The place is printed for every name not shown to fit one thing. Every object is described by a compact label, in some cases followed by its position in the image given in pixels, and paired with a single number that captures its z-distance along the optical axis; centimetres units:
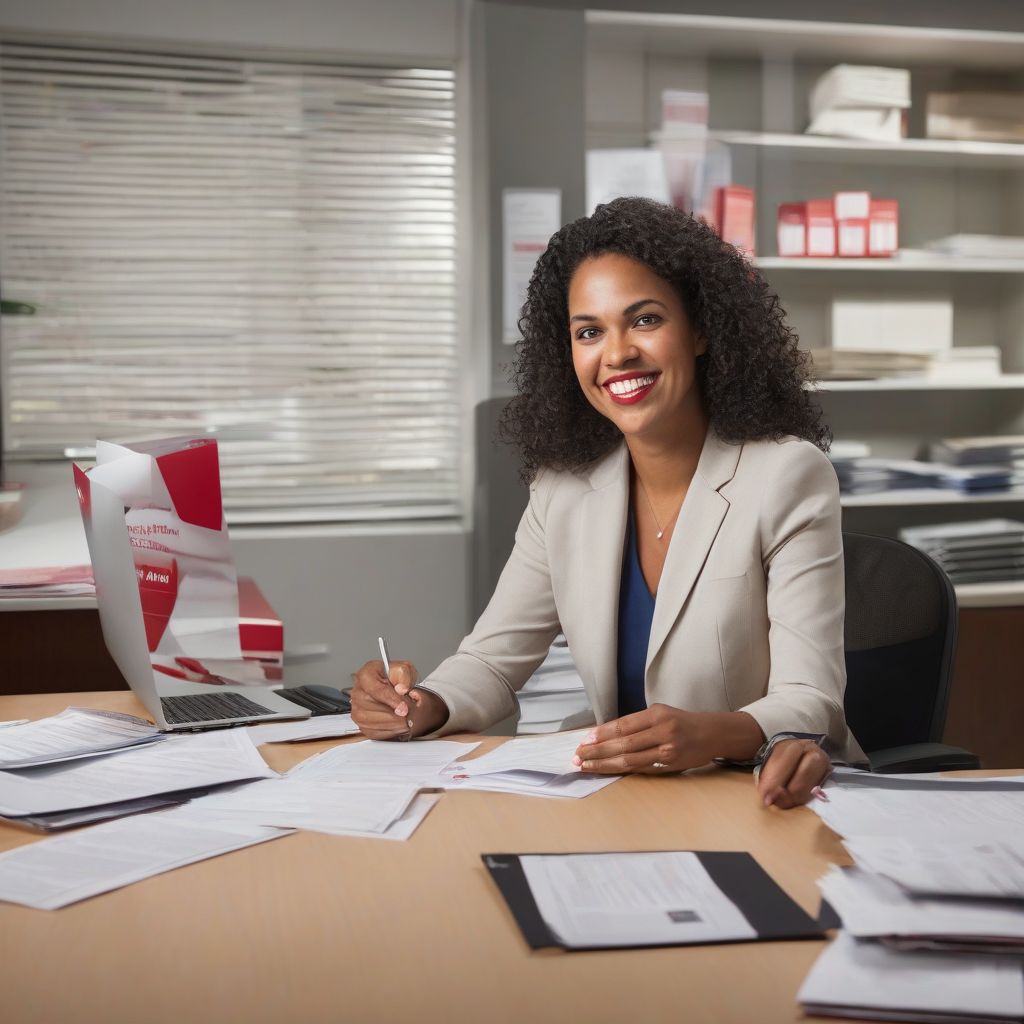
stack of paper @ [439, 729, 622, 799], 119
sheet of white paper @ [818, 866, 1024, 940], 79
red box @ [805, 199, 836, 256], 325
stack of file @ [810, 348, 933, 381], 328
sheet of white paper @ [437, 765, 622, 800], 118
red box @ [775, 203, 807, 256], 325
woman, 151
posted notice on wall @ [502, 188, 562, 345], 318
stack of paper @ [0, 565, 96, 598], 195
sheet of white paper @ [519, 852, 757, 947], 84
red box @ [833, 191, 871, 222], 326
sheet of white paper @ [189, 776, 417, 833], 108
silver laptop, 135
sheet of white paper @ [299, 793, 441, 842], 106
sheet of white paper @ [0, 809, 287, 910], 93
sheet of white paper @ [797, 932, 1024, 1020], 73
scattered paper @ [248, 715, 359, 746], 139
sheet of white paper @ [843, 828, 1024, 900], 83
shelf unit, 316
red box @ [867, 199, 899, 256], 328
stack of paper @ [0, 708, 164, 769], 126
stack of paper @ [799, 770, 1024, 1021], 74
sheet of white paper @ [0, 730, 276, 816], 112
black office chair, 167
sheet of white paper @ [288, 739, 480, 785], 124
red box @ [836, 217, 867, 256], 326
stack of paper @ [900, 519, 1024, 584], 328
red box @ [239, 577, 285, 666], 179
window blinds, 337
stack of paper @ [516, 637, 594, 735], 175
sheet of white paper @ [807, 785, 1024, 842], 100
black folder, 84
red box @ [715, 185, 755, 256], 318
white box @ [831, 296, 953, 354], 332
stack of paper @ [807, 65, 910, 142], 317
